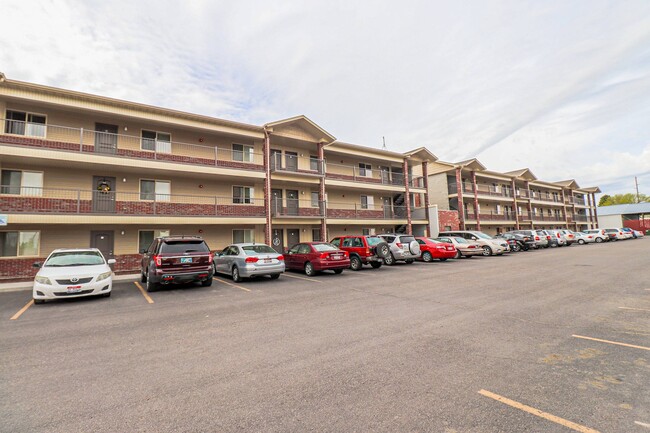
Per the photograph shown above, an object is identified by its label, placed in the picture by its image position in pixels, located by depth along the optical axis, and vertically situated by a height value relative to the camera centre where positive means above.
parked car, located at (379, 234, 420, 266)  17.20 -0.57
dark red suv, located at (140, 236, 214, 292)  9.83 -0.48
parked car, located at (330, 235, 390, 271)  15.20 -0.55
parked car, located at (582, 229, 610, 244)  35.94 -0.58
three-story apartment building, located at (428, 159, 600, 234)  33.84 +4.58
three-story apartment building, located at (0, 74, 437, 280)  14.48 +4.20
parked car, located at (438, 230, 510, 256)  22.25 -0.49
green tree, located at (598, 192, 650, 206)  90.14 +9.81
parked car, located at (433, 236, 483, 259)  20.84 -0.74
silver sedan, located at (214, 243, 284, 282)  11.77 -0.68
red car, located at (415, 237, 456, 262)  18.80 -0.79
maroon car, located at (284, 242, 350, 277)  13.29 -0.74
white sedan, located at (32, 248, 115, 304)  8.41 -0.74
